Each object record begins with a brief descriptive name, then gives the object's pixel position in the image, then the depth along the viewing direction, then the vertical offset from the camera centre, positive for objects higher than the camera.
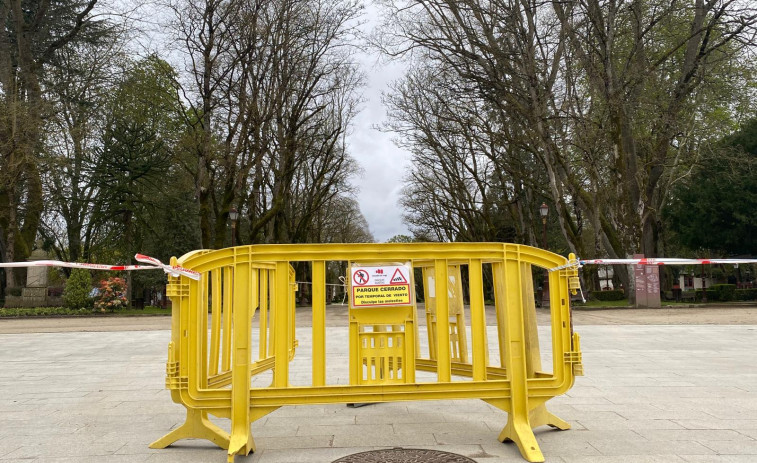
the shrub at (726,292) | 30.34 -0.51
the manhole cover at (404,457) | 4.26 -1.18
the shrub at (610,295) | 36.62 -0.54
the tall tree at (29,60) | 28.25 +12.21
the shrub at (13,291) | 31.03 +0.87
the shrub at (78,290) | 28.28 +0.72
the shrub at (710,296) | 30.55 -0.67
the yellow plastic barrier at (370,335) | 4.56 -0.32
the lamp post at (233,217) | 27.39 +3.81
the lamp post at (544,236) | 28.14 +2.50
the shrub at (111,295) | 27.66 +0.44
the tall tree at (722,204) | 30.73 +4.23
